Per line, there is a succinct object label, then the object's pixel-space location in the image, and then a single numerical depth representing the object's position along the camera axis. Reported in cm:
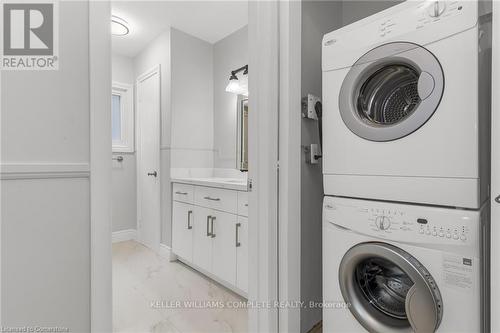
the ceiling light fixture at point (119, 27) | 261
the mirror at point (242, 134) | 269
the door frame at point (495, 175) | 90
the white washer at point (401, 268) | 93
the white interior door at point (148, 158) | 303
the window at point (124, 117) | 352
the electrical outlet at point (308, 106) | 141
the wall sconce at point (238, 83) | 262
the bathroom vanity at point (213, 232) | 188
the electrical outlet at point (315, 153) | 146
